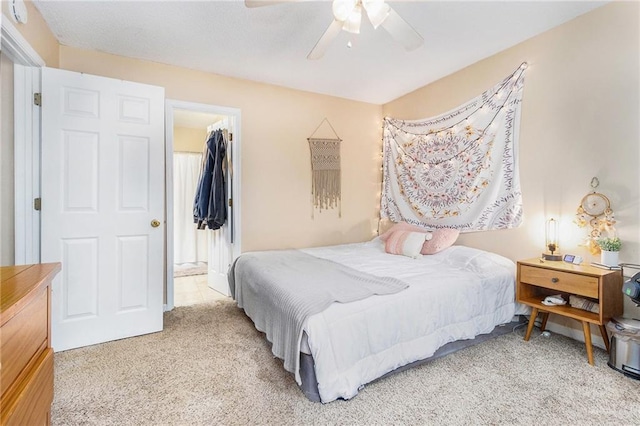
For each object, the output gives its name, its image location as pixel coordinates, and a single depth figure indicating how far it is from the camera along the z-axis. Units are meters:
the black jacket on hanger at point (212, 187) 3.42
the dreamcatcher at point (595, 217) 2.14
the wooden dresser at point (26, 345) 0.65
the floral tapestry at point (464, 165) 2.71
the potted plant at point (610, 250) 2.04
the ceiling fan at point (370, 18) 1.63
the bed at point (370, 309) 1.59
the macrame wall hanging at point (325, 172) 3.78
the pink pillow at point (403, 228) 3.26
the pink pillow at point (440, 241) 2.90
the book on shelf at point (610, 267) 2.03
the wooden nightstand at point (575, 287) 1.93
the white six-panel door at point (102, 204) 2.19
